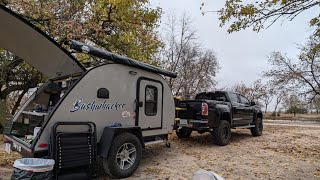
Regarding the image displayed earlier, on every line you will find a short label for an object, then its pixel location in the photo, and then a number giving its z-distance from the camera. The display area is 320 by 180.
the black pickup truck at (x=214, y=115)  6.71
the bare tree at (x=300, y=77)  19.73
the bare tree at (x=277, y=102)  37.60
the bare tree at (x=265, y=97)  35.66
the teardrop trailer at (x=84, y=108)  3.71
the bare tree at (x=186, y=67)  18.45
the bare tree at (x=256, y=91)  36.03
